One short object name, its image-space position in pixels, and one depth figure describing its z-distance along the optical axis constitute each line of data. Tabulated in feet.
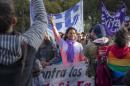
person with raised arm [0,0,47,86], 9.47
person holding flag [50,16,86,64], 31.55
